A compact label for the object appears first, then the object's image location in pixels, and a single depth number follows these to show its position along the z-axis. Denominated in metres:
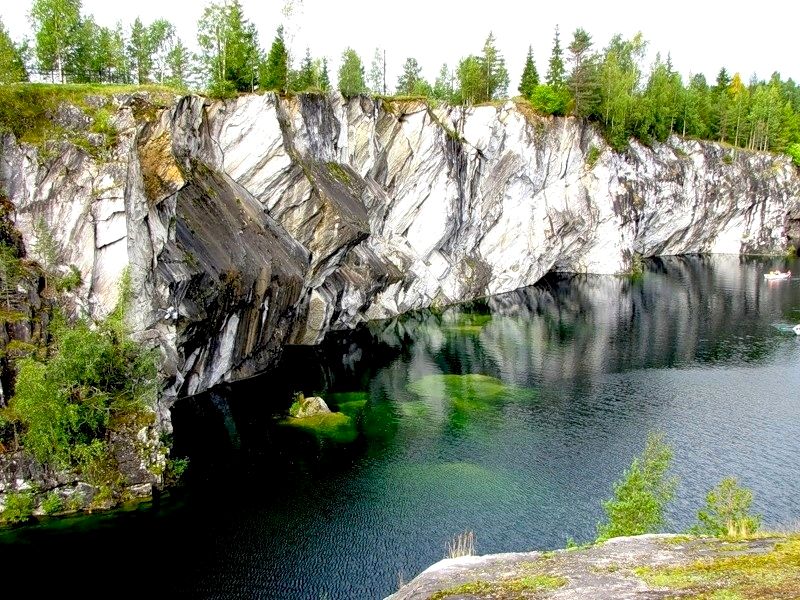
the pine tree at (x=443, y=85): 98.00
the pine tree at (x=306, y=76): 64.44
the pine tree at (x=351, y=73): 83.81
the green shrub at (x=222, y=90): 51.19
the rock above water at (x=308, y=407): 44.03
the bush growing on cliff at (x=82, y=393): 30.55
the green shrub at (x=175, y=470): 34.03
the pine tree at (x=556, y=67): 94.62
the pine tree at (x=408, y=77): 96.00
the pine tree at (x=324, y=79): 76.54
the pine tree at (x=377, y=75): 94.19
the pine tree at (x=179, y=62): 66.55
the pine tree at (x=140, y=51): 66.62
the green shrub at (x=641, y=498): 23.02
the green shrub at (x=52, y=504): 30.62
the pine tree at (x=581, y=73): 92.44
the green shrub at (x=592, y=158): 96.12
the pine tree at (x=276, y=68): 60.28
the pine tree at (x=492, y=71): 89.62
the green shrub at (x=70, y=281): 36.48
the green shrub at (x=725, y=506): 22.22
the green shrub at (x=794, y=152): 122.69
